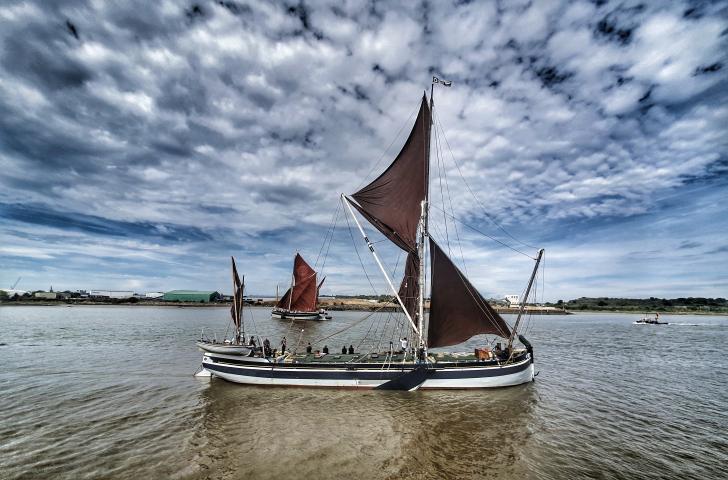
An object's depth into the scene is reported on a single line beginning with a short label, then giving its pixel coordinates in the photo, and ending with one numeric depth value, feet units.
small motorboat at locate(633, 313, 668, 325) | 304.30
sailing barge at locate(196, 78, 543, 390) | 77.30
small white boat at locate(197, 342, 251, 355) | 82.89
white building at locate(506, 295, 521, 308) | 638.12
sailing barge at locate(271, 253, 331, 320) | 267.18
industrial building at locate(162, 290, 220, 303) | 563.89
